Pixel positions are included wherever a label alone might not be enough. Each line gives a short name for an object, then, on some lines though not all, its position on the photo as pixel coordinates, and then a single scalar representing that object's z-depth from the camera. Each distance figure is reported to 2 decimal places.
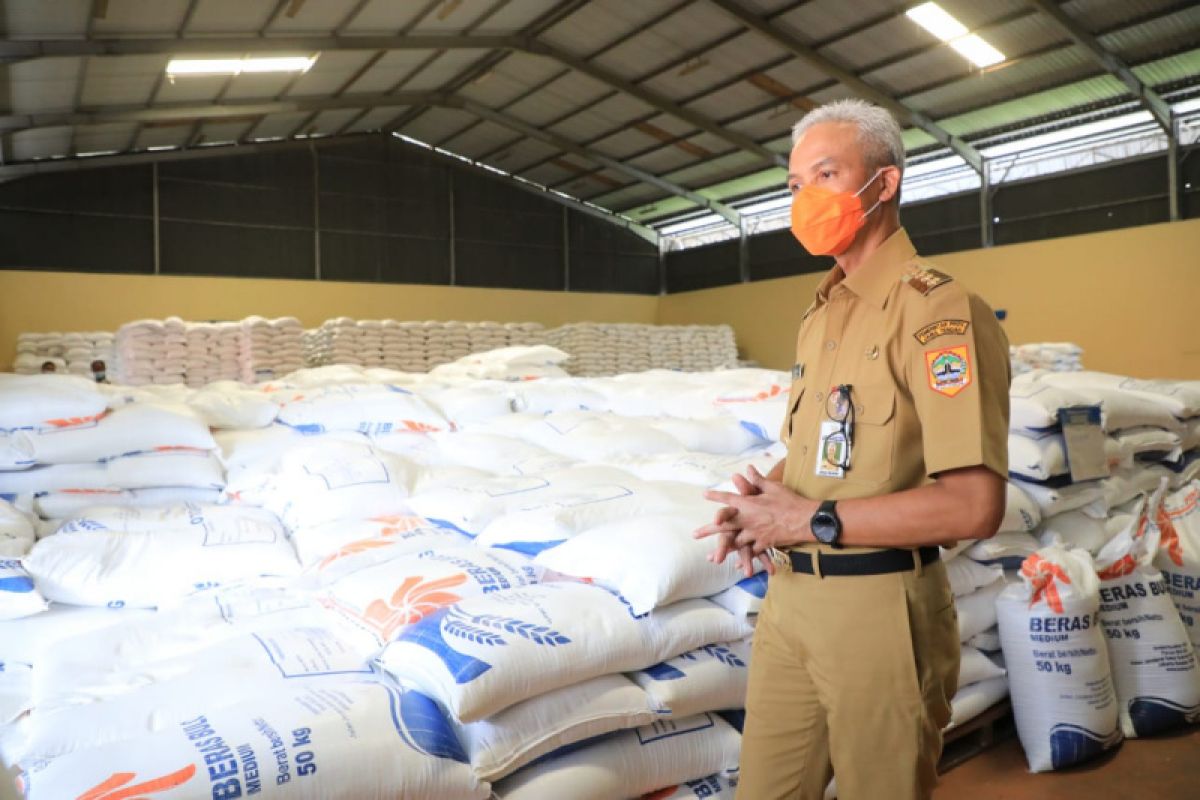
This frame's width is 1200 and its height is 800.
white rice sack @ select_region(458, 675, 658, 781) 1.39
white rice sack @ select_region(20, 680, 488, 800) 1.13
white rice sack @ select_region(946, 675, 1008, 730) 2.26
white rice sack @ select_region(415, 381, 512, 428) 3.76
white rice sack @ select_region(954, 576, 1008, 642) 2.31
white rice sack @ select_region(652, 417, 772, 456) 3.43
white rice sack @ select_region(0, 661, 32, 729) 1.54
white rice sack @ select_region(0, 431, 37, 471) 2.68
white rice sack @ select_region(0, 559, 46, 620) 1.90
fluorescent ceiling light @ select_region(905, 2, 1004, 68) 7.23
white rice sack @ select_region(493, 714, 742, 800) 1.46
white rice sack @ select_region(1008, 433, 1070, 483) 2.54
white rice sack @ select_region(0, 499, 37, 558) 2.12
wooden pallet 2.29
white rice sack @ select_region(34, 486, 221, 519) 2.74
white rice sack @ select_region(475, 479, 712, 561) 2.06
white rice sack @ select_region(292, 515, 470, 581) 2.10
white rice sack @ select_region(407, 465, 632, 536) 2.36
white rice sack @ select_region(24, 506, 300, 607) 2.06
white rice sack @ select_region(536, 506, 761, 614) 1.71
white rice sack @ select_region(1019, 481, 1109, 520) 2.59
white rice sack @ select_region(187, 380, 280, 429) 3.48
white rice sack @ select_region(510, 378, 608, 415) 4.17
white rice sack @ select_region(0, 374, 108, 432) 2.77
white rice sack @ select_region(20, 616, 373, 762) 1.32
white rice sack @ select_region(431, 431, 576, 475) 3.00
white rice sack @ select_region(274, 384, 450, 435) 3.57
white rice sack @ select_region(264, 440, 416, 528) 2.56
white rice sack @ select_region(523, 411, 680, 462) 3.22
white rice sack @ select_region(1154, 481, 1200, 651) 2.72
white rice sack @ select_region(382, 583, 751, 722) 1.39
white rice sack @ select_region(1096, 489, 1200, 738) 2.45
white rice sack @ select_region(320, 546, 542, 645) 1.68
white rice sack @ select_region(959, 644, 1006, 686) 2.29
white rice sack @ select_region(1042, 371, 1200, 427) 3.02
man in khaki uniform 1.06
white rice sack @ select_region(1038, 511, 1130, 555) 2.71
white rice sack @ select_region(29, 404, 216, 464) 2.78
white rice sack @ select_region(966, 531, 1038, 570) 2.36
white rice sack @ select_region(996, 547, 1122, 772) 2.25
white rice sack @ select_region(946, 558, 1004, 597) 2.30
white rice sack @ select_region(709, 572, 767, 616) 1.82
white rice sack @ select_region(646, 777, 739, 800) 1.63
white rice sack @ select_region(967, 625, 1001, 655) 2.39
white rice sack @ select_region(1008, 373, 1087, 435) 2.55
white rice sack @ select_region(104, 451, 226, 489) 2.88
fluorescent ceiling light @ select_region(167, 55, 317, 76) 7.14
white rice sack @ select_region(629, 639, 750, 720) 1.64
